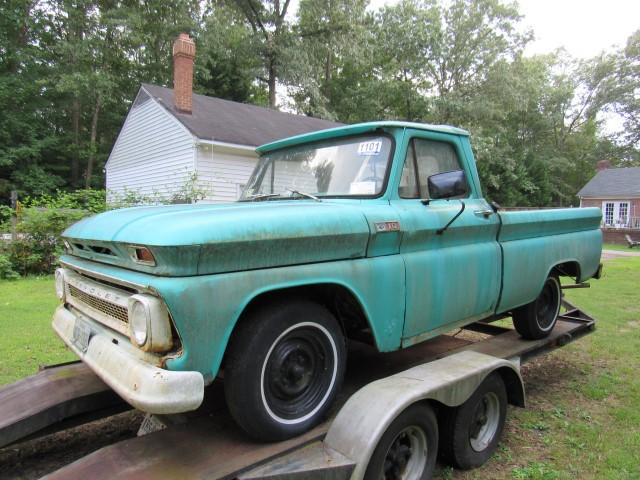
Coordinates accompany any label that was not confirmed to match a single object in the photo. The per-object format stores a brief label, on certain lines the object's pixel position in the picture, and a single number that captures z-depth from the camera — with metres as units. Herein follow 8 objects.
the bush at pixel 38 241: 9.43
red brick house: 32.38
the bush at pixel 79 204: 10.43
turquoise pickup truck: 1.94
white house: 14.07
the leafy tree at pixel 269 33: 24.72
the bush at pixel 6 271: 9.00
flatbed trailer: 2.03
